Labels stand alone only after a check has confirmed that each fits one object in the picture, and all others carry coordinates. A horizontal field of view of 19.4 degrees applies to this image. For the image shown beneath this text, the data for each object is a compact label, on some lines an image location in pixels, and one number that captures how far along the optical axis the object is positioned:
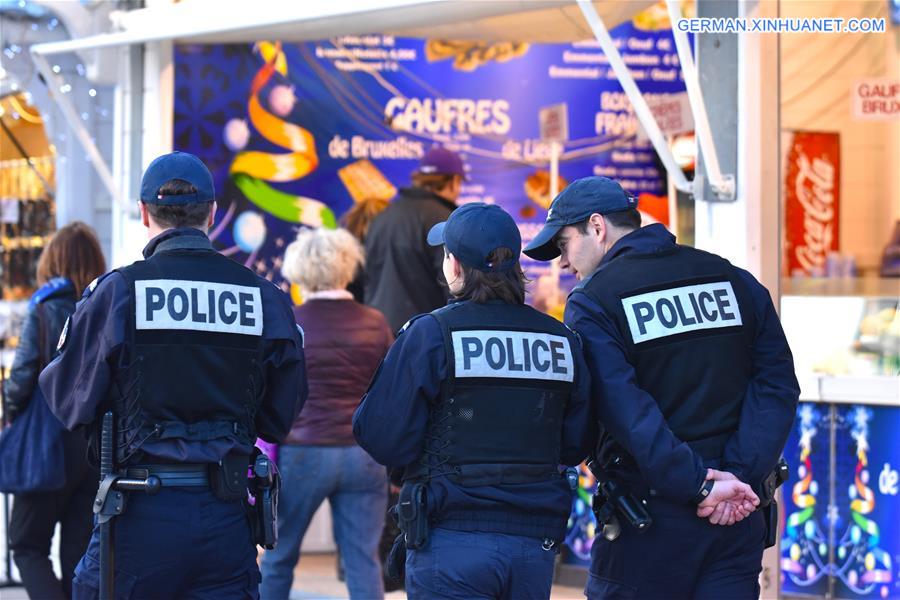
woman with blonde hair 10.57
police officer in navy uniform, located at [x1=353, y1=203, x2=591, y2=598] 6.72
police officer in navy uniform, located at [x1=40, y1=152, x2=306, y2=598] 7.05
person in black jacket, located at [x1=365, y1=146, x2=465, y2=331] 12.90
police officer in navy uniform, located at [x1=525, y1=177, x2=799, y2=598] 7.14
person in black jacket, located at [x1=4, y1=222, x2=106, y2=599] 10.36
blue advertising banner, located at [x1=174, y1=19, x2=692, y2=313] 14.26
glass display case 11.27
